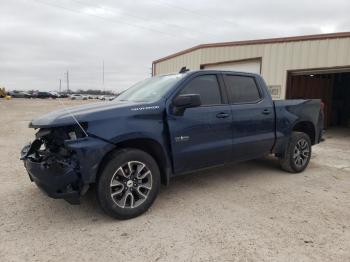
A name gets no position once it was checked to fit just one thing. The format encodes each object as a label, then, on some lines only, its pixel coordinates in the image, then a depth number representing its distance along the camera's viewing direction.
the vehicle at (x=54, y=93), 61.14
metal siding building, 10.36
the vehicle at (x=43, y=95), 59.75
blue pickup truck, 3.60
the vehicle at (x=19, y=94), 58.12
